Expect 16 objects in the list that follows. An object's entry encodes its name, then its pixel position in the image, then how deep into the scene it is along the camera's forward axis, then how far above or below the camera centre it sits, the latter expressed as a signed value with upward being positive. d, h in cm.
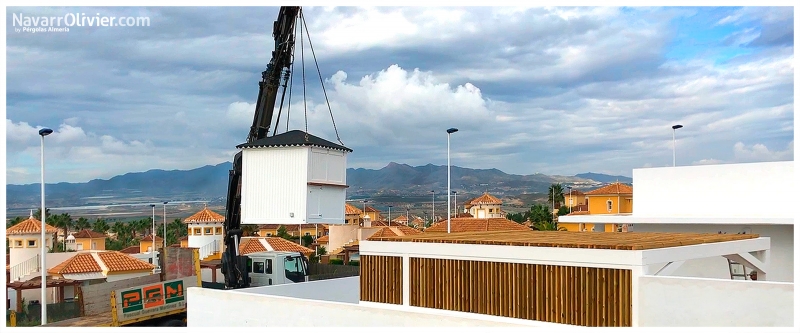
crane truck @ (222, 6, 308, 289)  2272 +70
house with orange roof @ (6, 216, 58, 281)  4097 -341
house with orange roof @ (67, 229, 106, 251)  7069 -526
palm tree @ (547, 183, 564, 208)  11572 -177
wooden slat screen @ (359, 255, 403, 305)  1438 -181
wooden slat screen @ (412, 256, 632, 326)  1164 -177
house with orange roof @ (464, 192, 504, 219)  8725 -250
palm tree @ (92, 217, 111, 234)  9814 -527
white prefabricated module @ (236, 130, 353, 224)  1866 +11
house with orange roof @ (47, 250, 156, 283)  3569 -390
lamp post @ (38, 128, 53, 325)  2400 -262
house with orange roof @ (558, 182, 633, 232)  5697 -135
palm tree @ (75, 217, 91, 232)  10088 -509
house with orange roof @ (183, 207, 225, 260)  5272 -317
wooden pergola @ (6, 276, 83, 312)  3180 -427
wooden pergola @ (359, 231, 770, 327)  1162 -143
